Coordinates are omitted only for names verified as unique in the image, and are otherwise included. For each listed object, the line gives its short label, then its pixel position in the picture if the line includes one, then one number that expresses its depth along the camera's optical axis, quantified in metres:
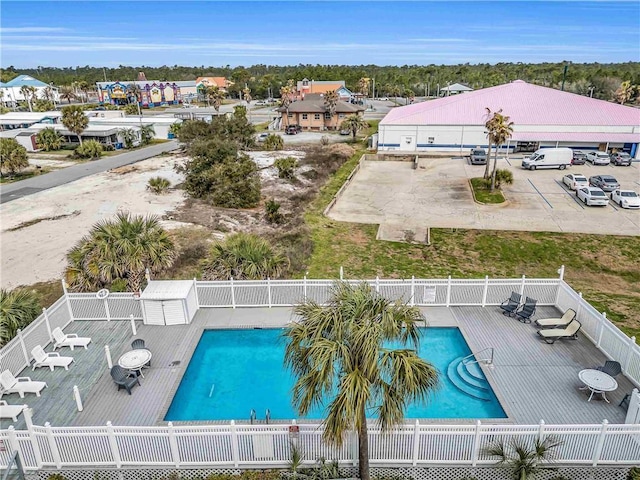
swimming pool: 11.70
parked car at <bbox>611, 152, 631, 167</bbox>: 41.03
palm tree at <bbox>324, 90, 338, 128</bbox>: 63.05
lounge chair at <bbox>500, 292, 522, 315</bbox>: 15.43
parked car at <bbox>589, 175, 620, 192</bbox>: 32.72
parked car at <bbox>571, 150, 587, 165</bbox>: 41.12
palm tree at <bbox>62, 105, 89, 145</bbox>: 51.56
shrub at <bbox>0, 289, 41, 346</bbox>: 13.66
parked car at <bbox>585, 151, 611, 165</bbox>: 41.16
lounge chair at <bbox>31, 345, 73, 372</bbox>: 13.05
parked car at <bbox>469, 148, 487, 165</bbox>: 42.75
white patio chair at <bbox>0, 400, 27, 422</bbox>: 11.05
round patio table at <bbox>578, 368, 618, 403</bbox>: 11.18
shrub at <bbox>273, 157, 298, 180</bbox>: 37.03
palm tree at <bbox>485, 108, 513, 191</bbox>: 33.06
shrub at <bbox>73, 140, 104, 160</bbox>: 48.34
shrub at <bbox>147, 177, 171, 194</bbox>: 33.03
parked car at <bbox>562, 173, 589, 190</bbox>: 32.66
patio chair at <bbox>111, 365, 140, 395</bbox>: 11.95
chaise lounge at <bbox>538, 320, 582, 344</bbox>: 13.80
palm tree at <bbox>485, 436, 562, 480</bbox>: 9.09
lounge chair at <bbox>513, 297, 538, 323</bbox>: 15.04
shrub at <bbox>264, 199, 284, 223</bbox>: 27.14
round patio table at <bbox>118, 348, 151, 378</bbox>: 12.41
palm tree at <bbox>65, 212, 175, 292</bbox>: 15.62
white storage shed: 15.13
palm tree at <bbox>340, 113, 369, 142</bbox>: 56.59
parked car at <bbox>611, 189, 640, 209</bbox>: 29.20
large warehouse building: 44.69
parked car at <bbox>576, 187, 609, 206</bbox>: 29.39
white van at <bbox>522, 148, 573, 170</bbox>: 40.06
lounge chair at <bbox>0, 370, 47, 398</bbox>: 11.88
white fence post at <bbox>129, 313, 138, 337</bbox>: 14.70
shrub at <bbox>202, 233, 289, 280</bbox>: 16.94
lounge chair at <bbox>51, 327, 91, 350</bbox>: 14.10
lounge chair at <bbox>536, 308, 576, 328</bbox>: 14.28
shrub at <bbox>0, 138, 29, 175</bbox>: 40.06
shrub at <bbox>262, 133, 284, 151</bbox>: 49.62
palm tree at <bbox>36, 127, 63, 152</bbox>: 53.78
